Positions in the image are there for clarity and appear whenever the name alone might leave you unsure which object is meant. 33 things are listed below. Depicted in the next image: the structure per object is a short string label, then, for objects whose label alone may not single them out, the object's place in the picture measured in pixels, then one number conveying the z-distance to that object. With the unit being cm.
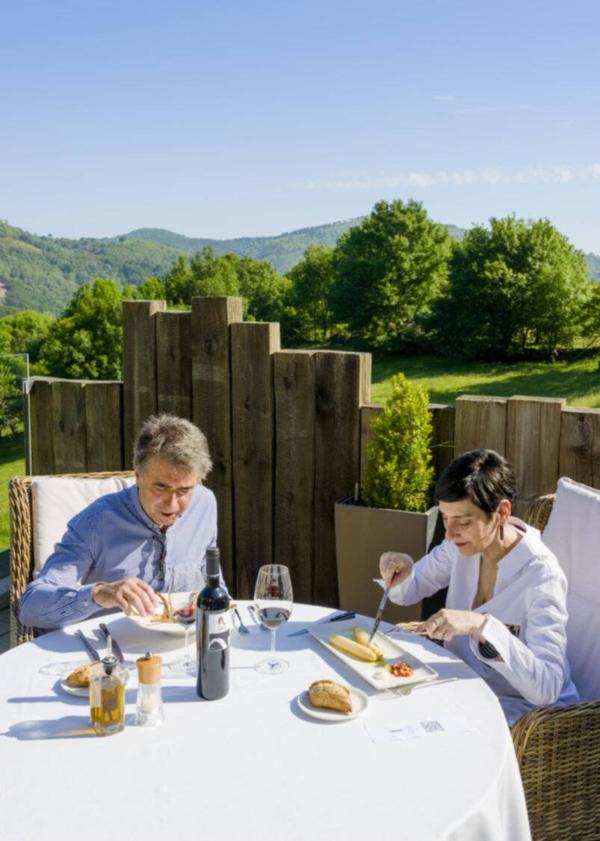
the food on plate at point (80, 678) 171
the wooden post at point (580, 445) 305
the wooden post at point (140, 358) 407
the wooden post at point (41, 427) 431
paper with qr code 156
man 235
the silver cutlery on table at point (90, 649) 188
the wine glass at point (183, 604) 185
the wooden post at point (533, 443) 312
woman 189
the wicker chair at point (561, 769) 184
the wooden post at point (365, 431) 355
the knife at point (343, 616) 215
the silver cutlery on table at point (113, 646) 186
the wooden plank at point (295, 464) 366
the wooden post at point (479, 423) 323
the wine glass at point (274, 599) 187
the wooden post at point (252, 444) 376
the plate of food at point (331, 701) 163
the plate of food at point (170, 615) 186
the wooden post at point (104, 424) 420
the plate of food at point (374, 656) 179
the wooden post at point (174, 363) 399
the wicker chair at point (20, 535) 262
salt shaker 160
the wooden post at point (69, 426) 425
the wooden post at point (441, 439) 346
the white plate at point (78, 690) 170
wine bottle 163
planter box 322
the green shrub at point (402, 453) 327
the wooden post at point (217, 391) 386
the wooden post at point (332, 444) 355
